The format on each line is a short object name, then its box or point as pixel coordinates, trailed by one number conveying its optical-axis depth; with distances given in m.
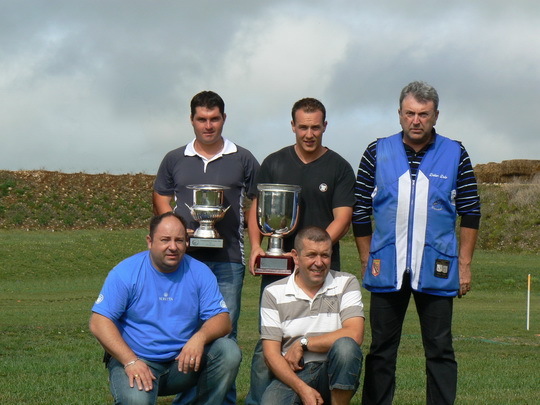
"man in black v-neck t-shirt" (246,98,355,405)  5.77
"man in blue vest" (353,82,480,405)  5.44
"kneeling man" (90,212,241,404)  5.11
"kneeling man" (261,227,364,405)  5.12
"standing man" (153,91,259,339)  6.14
